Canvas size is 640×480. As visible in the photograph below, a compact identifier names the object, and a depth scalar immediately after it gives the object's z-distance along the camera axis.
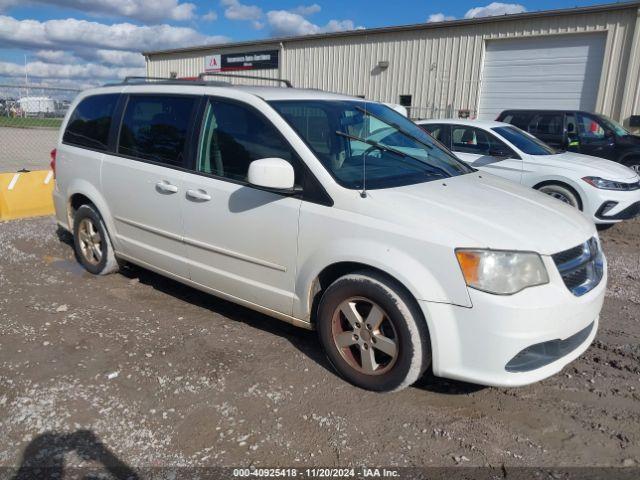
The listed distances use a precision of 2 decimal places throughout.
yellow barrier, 7.66
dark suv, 10.89
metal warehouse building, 15.32
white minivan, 2.88
